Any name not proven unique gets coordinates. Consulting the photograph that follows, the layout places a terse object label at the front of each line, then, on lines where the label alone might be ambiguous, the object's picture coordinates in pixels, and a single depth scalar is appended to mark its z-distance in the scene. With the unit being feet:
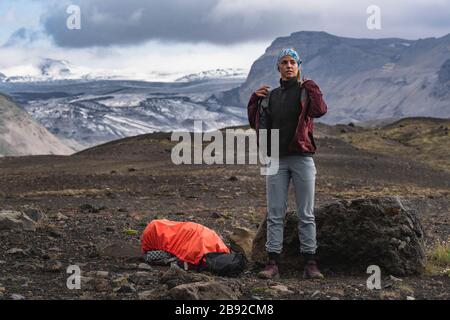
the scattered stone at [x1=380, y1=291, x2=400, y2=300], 21.41
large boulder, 26.58
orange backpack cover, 27.07
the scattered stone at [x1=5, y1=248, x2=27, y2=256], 29.45
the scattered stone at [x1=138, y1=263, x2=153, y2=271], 26.63
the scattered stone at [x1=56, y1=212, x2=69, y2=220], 42.66
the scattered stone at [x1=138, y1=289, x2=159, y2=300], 20.94
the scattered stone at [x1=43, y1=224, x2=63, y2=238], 34.78
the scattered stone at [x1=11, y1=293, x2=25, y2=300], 20.80
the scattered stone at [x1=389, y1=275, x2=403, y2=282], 24.90
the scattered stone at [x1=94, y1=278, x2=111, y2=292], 22.33
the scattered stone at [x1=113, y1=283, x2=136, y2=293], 21.97
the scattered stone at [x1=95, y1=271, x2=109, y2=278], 24.85
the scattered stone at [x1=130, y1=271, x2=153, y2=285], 23.44
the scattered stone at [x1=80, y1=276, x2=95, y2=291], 22.56
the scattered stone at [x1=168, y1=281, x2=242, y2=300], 20.24
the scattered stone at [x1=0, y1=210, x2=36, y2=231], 35.58
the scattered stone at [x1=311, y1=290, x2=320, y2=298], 21.61
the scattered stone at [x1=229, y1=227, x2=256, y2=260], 31.06
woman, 24.39
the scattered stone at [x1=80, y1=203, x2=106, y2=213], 50.37
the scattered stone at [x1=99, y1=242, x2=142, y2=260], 30.09
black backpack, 25.89
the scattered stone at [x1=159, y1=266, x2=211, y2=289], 22.40
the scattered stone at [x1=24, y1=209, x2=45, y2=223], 39.24
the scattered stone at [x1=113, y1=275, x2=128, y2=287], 23.02
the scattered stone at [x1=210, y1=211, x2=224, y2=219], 46.88
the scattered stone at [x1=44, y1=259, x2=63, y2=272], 25.99
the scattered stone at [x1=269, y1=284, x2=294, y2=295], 21.94
